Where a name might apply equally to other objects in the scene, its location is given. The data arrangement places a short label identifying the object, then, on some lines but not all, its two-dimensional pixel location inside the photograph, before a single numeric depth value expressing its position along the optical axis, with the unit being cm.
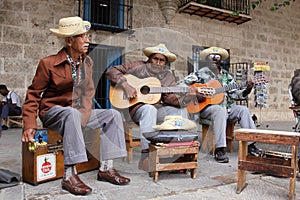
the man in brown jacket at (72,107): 197
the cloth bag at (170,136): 221
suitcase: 206
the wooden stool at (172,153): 216
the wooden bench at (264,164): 185
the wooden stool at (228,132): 330
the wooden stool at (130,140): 280
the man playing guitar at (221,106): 290
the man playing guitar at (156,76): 269
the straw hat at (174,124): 233
